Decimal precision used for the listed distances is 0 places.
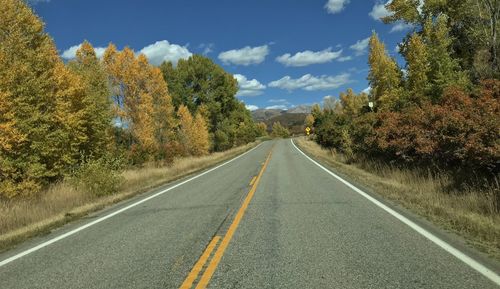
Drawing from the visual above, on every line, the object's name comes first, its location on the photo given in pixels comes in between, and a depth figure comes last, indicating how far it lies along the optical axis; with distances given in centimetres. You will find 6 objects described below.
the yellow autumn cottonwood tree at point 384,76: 3045
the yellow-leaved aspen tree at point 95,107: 2502
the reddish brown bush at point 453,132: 1034
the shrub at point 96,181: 1585
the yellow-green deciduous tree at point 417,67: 2611
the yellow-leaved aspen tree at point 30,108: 1553
